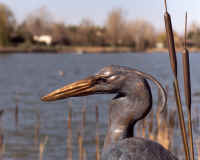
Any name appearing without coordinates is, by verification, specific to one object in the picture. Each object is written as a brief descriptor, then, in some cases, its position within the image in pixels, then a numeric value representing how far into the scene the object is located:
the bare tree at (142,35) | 79.12
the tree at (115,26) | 80.44
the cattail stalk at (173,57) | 1.16
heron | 1.69
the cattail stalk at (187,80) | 1.17
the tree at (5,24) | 63.14
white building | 72.36
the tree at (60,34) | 73.88
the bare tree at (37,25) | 76.25
